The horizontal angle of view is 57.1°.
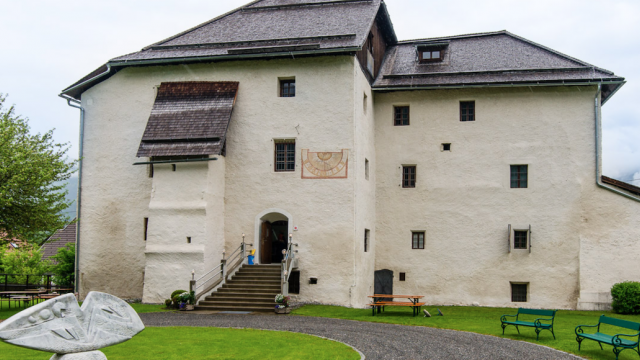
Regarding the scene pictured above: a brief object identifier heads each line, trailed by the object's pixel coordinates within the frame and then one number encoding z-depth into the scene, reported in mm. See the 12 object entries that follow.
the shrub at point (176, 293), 22847
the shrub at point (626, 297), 24266
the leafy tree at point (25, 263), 36438
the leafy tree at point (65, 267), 27797
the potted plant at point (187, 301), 22016
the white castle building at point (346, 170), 24609
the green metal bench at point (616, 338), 12891
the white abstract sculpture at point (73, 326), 8797
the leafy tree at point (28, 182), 21250
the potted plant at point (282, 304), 21172
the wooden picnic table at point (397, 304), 20797
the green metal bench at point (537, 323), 15411
